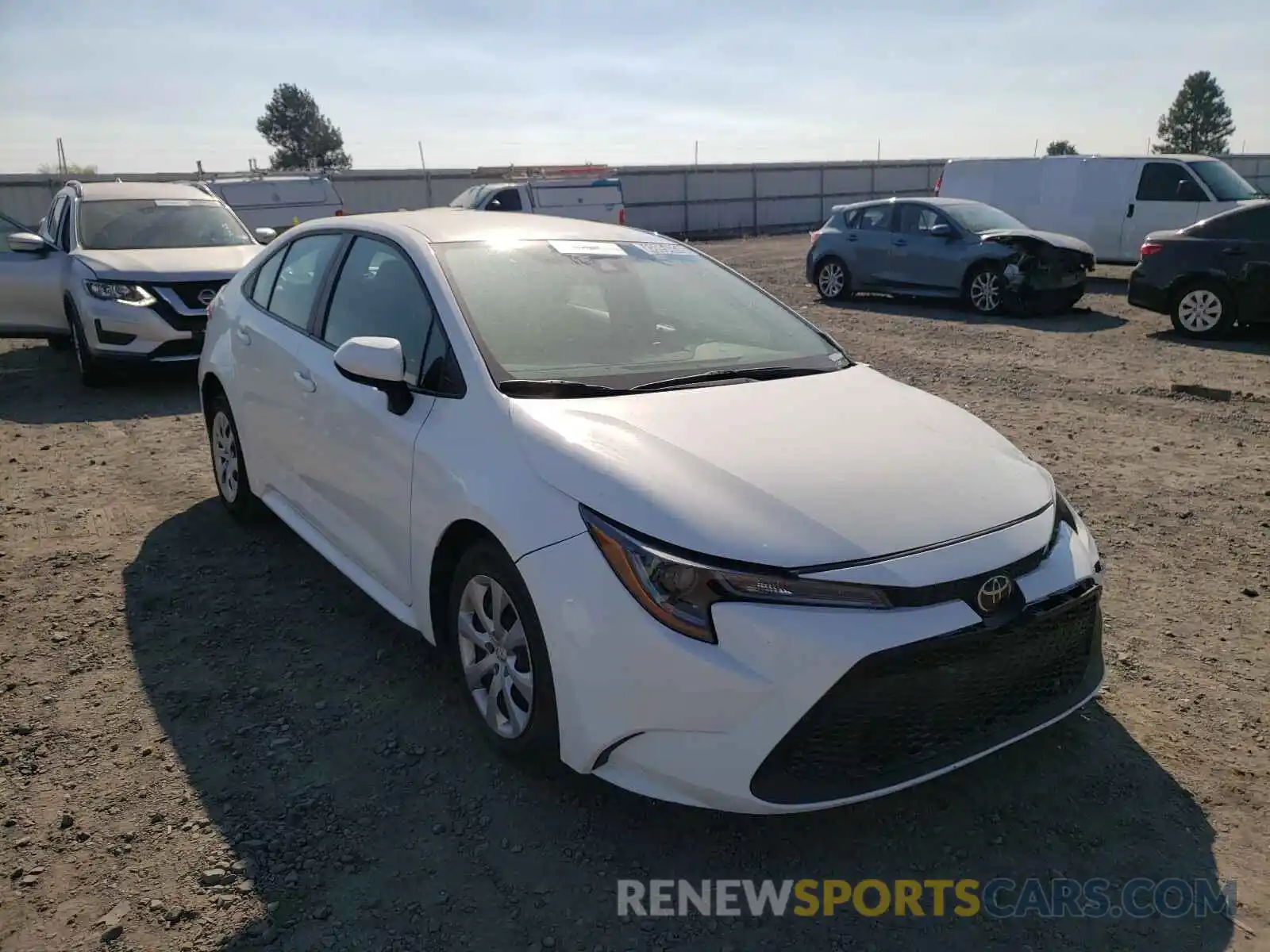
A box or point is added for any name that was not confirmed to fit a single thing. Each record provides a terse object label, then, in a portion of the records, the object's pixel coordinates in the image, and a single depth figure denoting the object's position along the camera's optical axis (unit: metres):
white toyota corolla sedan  2.45
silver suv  8.62
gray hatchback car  12.79
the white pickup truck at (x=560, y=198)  19.86
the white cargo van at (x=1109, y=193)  15.20
